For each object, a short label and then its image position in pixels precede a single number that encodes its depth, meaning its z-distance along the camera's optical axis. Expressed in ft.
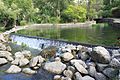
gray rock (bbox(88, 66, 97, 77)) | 14.01
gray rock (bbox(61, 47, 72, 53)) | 18.08
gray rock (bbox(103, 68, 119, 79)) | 13.19
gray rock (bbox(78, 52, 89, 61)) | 16.28
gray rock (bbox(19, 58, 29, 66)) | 17.39
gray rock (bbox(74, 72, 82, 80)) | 13.66
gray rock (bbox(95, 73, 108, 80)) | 13.50
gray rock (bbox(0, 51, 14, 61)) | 18.81
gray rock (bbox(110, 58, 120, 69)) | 13.19
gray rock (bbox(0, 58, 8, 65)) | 17.84
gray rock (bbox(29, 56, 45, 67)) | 16.98
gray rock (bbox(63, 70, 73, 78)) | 14.31
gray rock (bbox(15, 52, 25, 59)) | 18.86
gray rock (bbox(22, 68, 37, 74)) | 15.82
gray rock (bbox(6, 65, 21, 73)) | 16.00
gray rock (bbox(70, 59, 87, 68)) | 15.04
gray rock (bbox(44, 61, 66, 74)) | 15.12
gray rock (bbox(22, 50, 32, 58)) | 19.69
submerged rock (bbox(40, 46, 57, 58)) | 19.14
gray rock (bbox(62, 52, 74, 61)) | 16.92
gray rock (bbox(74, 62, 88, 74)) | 14.32
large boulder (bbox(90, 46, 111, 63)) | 14.49
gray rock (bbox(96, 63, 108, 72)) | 14.17
